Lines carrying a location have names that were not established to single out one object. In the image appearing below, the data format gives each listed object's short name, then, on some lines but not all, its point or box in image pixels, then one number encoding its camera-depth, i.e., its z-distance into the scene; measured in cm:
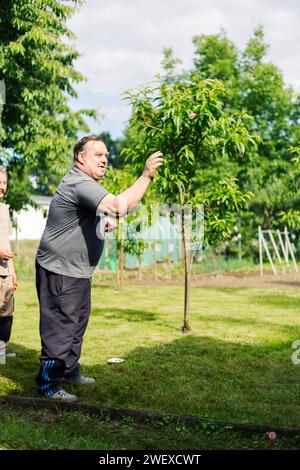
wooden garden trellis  1975
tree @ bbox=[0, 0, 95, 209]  1428
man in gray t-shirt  478
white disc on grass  637
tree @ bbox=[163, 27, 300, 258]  2948
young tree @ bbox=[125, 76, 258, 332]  787
